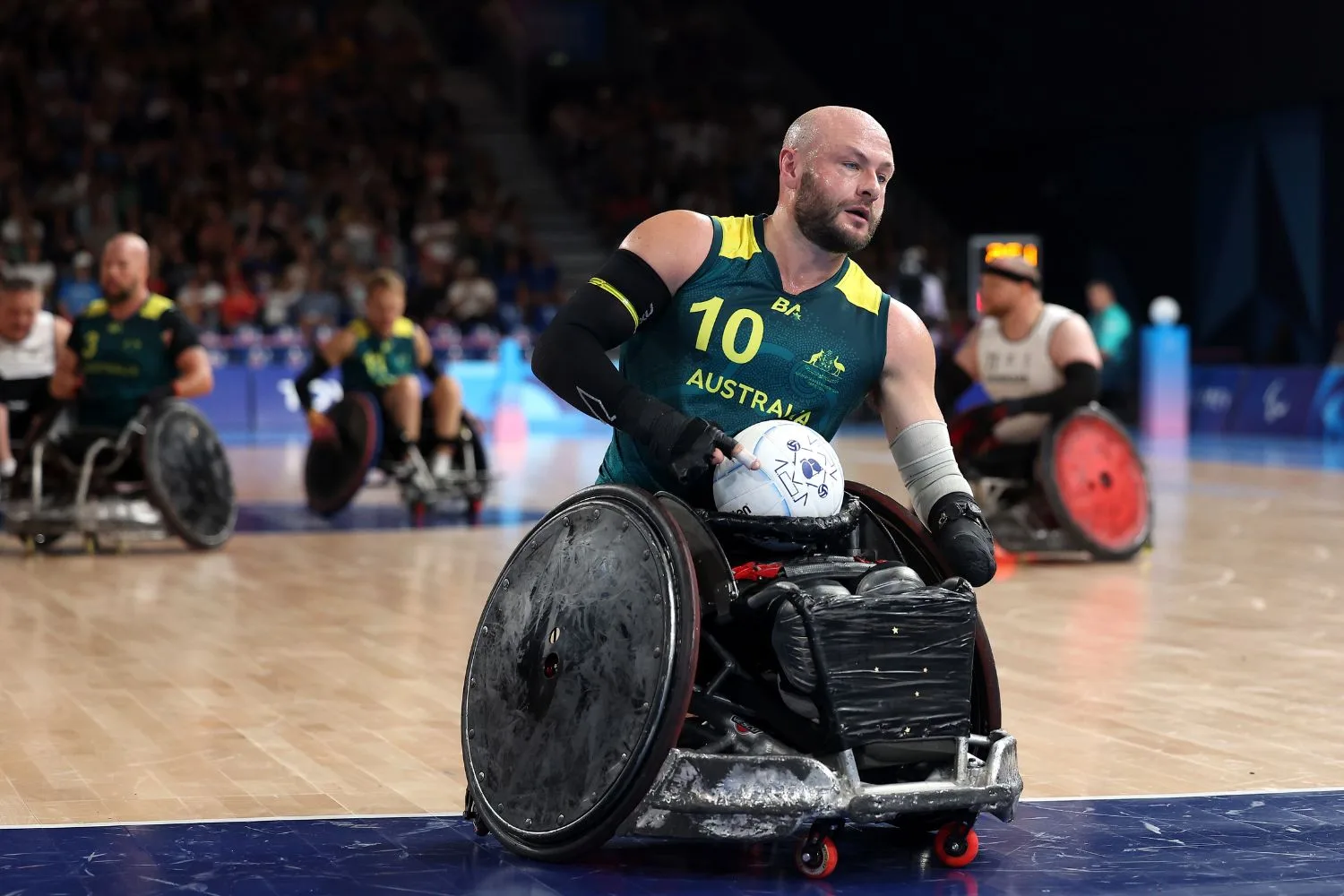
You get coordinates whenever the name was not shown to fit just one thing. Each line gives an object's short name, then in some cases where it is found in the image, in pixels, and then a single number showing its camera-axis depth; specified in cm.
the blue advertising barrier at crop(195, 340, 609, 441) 2195
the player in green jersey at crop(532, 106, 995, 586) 436
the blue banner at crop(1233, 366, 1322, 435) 2184
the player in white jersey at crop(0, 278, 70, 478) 1162
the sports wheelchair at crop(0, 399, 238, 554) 1056
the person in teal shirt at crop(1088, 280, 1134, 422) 2045
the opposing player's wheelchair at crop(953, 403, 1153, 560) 1035
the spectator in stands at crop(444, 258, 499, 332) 2338
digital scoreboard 2528
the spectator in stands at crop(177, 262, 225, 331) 2155
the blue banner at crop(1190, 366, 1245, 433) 2303
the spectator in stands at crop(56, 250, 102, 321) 2045
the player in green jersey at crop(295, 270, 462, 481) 1269
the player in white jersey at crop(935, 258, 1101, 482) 1045
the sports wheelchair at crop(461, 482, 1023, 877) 391
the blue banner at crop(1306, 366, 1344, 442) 2141
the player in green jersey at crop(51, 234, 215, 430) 1059
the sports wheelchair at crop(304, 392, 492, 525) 1230
